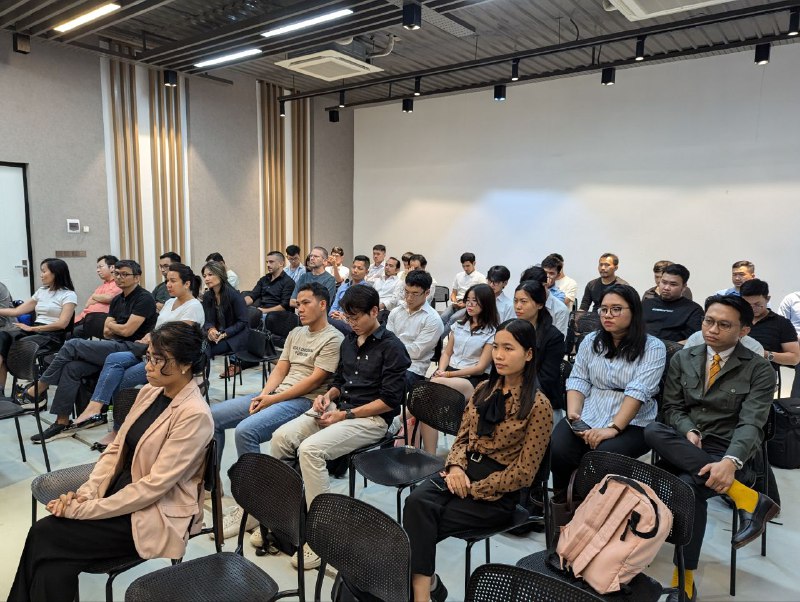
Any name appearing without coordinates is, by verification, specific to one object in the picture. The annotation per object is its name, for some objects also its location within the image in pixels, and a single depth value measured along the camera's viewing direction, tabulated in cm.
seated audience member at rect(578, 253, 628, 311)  585
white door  648
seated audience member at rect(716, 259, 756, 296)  500
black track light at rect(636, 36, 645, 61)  547
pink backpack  173
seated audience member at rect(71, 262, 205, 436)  406
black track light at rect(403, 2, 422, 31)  470
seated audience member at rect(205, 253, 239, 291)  672
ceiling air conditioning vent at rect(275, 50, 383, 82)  629
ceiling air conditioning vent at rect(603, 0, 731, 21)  430
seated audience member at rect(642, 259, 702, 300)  497
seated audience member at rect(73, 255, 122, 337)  511
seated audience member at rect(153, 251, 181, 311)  612
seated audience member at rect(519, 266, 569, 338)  400
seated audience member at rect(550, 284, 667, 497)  269
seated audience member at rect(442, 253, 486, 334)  762
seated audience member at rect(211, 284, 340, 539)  302
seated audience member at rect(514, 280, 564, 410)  323
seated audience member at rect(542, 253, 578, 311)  600
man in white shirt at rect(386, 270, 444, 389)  393
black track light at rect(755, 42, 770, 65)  543
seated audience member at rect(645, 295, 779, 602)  233
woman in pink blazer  188
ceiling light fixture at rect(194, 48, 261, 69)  621
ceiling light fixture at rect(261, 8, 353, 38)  504
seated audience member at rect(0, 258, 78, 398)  480
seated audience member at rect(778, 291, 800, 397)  468
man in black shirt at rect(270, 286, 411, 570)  281
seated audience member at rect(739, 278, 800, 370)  364
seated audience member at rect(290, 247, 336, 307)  627
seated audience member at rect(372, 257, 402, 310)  738
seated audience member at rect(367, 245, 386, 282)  821
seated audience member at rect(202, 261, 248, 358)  471
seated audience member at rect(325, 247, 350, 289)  787
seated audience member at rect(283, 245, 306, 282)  719
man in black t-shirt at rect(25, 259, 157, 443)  413
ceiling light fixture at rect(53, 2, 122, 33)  524
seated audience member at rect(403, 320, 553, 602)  205
